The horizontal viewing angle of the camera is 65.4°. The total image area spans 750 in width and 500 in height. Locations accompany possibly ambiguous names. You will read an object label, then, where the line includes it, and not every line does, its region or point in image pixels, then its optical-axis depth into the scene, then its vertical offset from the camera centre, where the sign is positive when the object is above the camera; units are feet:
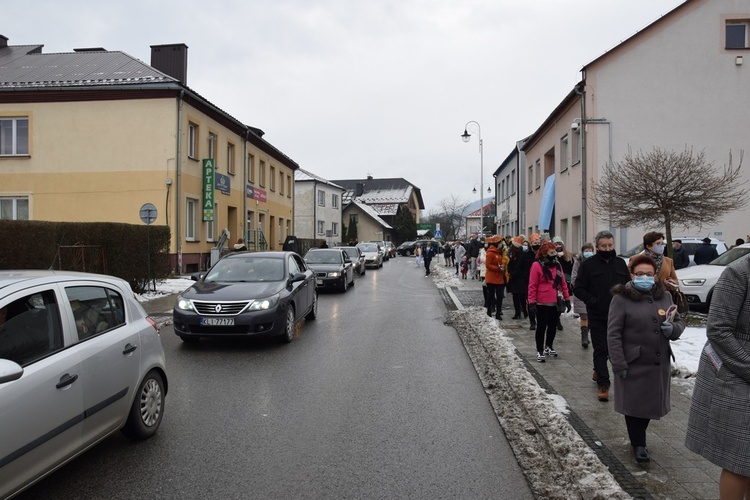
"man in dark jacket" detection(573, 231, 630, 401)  20.06 -1.47
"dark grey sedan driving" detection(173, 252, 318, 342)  28.86 -2.83
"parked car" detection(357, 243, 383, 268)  118.93 -2.28
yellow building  75.66 +12.81
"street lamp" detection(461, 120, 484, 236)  126.94 +17.29
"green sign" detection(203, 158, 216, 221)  83.71 +8.00
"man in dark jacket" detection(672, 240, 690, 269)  44.48 -1.04
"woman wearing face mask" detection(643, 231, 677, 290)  17.51 -0.53
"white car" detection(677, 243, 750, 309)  40.70 -2.55
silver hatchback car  10.69 -2.66
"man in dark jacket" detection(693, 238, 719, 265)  50.55 -0.75
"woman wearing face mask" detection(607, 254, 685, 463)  14.38 -2.62
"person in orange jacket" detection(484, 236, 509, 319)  39.96 -1.80
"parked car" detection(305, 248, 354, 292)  62.44 -2.45
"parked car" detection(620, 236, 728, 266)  54.24 -0.06
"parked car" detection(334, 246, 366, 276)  92.19 -2.21
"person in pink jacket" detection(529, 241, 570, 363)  26.48 -2.24
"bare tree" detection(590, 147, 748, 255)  39.24 +3.59
